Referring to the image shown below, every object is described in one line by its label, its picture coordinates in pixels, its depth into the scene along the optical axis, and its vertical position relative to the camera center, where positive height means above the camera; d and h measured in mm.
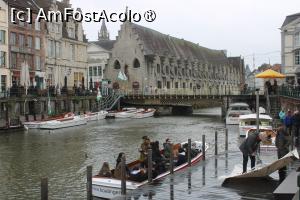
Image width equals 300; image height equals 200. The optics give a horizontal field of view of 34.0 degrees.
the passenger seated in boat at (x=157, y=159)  18758 -2676
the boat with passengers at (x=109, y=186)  16391 -3180
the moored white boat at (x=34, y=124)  48000 -3130
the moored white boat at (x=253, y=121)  37938 -2417
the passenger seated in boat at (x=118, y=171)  16962 -2772
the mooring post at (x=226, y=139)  25825 -2605
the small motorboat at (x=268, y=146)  25331 -2913
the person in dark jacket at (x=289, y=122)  27627 -1825
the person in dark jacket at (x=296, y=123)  26166 -1783
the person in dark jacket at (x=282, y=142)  17797 -1898
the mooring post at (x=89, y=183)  14198 -2655
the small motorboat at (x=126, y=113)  69000 -3097
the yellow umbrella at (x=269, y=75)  26859 +841
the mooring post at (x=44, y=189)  12285 -2438
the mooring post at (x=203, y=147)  21925 -2522
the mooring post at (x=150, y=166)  16734 -2581
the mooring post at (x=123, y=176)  15469 -2670
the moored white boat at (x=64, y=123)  48906 -3263
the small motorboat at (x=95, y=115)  61081 -3082
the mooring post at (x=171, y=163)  18188 -2681
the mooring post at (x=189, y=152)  20188 -2522
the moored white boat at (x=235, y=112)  52375 -2358
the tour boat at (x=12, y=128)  43719 -3347
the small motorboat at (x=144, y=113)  70375 -3273
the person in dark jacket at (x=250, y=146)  17672 -2019
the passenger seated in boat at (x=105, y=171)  17250 -2828
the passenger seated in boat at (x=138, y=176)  17156 -2972
